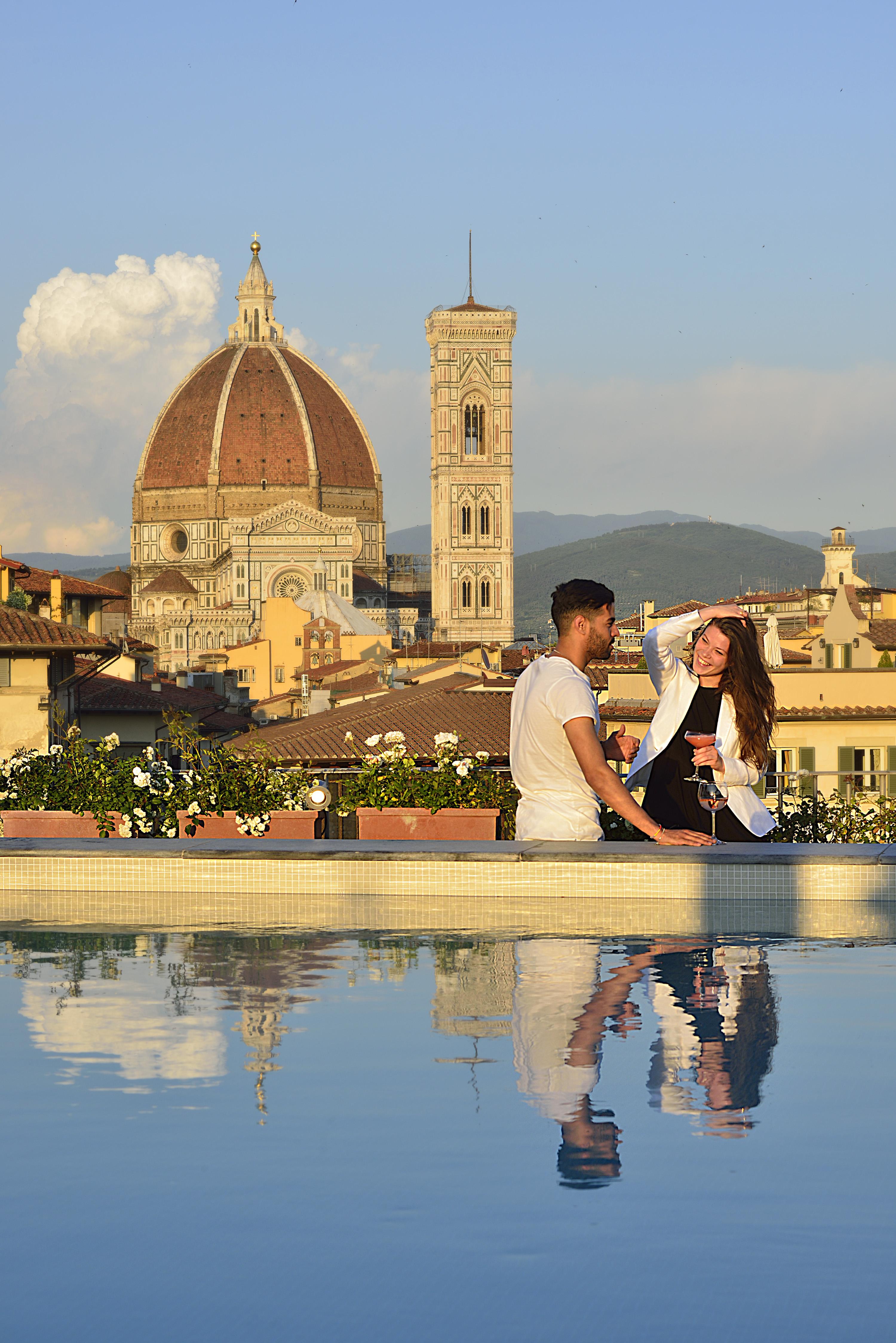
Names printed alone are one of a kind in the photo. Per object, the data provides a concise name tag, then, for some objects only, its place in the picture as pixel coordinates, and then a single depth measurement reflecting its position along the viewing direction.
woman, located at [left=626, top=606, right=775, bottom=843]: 13.07
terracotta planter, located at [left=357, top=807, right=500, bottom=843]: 17.08
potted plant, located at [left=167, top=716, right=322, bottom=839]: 17.83
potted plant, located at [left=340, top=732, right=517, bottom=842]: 17.14
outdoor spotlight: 18.37
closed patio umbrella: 33.50
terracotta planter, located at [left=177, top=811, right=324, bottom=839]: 17.83
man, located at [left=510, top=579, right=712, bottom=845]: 12.45
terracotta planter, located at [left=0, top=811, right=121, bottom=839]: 17.89
